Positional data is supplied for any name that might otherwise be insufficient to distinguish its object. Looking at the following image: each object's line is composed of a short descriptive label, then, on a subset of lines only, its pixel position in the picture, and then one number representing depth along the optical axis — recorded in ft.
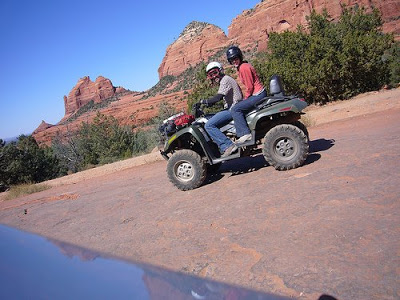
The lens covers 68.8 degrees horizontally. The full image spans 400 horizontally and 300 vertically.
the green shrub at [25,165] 58.80
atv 16.65
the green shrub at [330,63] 50.83
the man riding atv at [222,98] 17.21
